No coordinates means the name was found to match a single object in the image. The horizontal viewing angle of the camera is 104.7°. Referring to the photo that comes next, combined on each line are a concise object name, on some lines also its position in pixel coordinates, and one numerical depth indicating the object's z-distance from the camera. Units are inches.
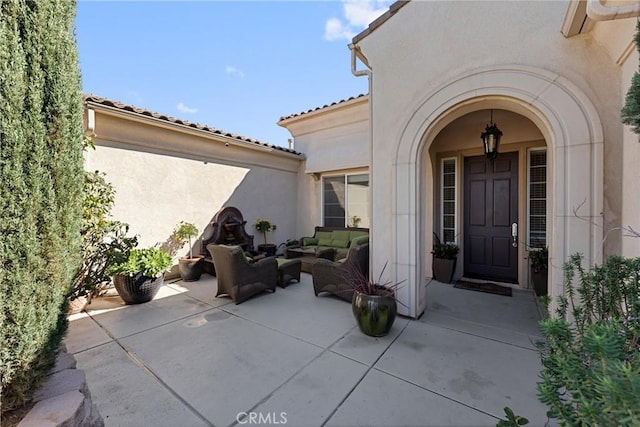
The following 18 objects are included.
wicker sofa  300.0
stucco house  111.2
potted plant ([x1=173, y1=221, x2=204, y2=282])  241.6
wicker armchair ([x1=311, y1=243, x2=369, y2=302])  180.2
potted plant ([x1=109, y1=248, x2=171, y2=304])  181.2
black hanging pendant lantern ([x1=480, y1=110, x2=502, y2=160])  186.7
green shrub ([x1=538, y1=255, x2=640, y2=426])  29.5
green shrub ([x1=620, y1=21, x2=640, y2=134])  55.0
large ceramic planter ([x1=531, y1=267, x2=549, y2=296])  192.4
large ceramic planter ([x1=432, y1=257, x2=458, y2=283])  226.2
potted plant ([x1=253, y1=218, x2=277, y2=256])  312.8
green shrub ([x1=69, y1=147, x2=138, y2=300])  173.5
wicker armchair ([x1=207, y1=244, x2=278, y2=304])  181.6
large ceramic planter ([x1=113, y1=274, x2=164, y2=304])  182.1
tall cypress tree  58.8
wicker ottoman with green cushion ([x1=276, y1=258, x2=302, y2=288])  223.0
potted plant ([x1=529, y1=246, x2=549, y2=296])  192.6
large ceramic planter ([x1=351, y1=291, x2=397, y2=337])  133.6
